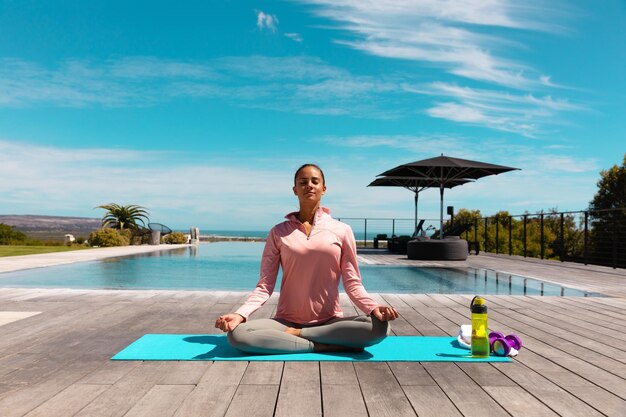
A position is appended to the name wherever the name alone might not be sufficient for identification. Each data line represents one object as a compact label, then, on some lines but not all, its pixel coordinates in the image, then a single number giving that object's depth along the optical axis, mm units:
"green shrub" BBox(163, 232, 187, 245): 21141
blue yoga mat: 2646
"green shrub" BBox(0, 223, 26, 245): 18933
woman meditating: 2707
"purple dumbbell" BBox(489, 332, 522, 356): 2754
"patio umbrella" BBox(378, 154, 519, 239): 11594
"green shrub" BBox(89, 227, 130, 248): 17625
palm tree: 20750
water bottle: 2707
